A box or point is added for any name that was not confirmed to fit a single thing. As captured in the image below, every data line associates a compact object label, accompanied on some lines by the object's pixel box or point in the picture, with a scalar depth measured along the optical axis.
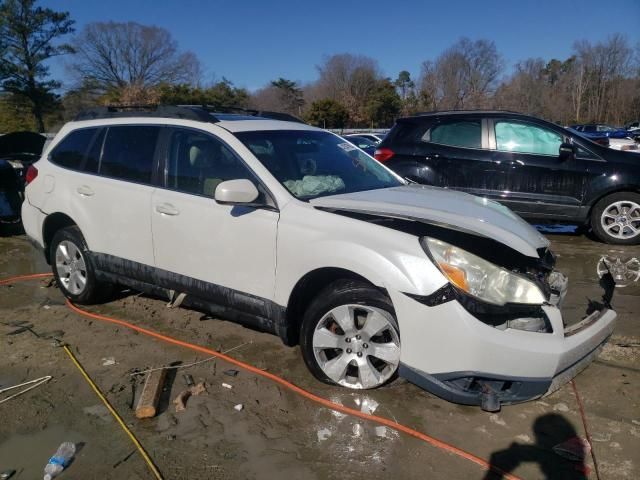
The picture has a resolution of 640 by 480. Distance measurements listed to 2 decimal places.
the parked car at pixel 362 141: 17.62
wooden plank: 2.97
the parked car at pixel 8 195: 7.93
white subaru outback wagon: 2.67
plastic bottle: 2.51
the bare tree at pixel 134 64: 56.72
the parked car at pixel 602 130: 34.06
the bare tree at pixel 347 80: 60.55
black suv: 6.83
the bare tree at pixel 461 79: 57.00
